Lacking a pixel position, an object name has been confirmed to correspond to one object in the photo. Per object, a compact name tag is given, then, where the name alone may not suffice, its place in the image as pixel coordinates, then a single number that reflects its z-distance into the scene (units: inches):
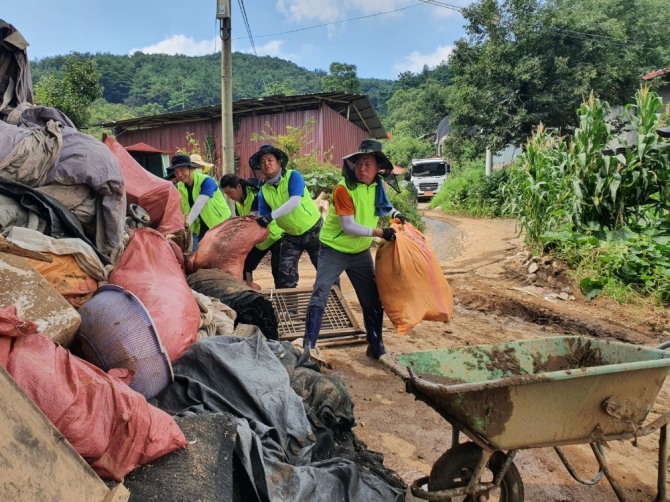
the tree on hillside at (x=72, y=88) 613.3
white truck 886.4
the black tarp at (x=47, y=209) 98.4
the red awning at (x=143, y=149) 595.8
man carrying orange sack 144.2
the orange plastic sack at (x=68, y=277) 88.6
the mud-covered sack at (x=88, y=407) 56.0
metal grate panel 174.2
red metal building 567.8
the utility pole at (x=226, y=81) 298.7
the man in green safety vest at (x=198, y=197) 197.0
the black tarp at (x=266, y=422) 69.6
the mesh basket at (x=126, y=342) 76.5
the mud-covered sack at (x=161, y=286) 88.1
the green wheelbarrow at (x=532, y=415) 74.0
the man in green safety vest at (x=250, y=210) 191.0
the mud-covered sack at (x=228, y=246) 157.1
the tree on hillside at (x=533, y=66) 589.9
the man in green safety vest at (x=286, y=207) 175.6
